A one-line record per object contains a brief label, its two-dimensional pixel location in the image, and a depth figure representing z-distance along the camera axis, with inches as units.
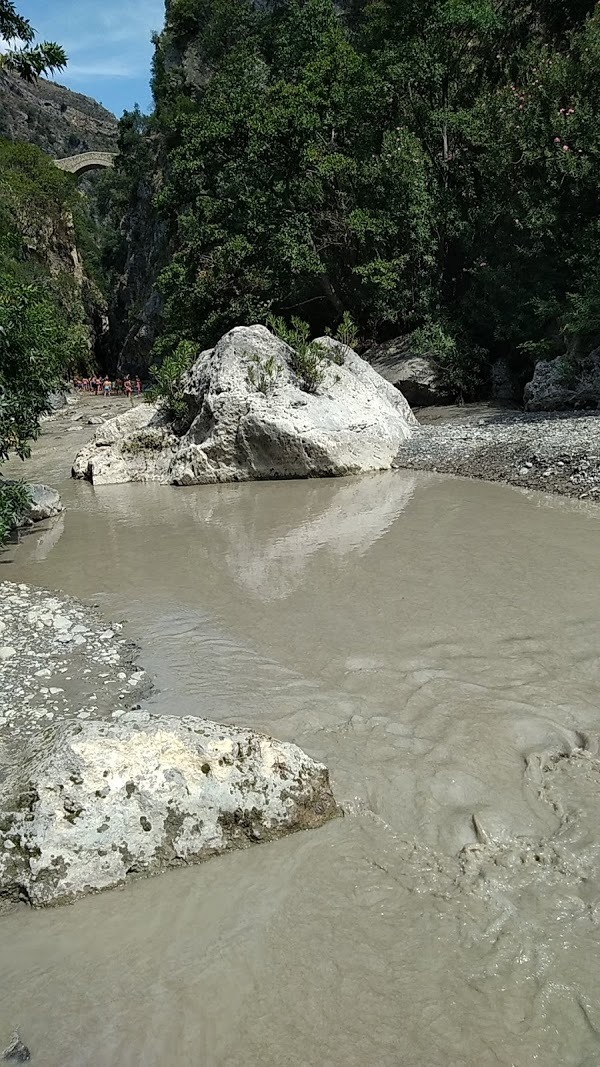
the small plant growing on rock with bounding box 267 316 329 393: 521.7
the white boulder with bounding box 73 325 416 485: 482.6
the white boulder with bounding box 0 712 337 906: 119.0
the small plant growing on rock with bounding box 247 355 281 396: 501.7
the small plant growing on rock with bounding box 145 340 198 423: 563.8
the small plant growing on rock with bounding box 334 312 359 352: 618.5
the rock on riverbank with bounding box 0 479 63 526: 410.4
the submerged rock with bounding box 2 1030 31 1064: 89.6
